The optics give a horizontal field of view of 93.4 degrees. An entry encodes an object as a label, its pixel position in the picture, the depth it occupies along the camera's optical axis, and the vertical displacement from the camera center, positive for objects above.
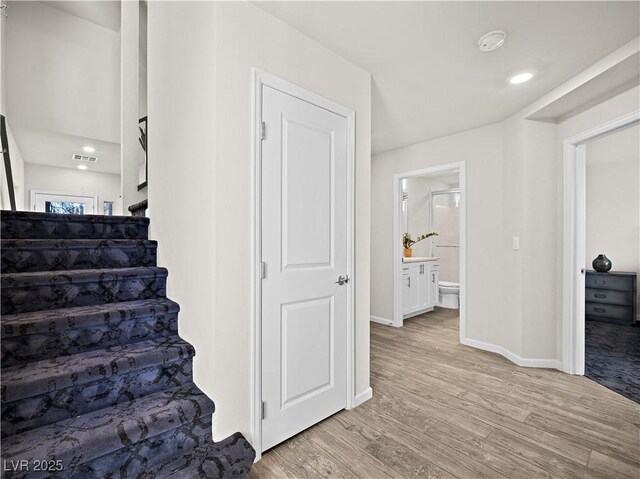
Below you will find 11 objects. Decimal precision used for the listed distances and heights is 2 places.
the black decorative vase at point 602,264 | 4.31 -0.36
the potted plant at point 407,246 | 5.11 -0.13
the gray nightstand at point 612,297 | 4.12 -0.81
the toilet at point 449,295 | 5.43 -1.03
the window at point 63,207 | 5.98 +0.64
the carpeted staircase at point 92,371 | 1.23 -0.62
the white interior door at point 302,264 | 1.77 -0.17
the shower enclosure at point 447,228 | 6.11 +0.22
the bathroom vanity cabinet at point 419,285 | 4.62 -0.76
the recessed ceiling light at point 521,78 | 2.41 +1.31
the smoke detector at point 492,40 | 1.93 +1.31
